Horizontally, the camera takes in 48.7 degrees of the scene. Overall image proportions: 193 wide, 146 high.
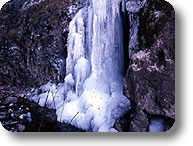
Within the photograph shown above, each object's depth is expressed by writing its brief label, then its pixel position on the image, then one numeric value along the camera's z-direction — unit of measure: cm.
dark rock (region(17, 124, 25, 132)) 274
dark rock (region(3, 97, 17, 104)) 301
